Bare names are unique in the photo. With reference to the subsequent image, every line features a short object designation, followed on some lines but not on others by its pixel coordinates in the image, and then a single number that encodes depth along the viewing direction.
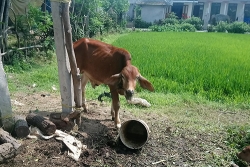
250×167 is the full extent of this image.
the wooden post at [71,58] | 3.76
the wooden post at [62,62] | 3.77
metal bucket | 3.86
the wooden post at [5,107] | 3.60
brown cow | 3.91
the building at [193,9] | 41.25
